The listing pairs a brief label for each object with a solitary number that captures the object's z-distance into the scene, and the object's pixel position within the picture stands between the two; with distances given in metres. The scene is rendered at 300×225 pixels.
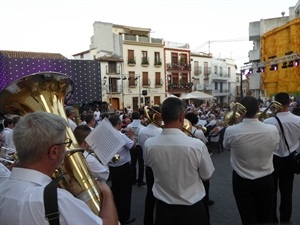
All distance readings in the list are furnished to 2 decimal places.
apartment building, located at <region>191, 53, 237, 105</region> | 46.34
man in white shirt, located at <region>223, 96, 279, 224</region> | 3.26
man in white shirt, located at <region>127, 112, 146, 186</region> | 6.65
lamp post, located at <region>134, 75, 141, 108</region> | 37.10
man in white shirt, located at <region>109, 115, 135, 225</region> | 4.51
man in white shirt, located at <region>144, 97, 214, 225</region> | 2.59
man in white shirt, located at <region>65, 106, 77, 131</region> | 5.97
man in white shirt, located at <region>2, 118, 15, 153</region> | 5.46
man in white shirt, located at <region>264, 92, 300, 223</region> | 3.96
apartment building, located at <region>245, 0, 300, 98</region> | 23.94
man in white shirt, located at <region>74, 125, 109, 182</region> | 3.07
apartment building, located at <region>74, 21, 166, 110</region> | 35.12
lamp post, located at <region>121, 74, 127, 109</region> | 35.53
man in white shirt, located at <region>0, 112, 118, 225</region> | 1.34
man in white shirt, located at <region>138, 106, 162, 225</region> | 4.00
